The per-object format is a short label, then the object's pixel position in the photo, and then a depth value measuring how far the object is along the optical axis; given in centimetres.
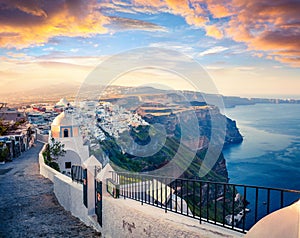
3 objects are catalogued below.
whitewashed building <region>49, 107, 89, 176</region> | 1720
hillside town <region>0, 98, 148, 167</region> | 1723
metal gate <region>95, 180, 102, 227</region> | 566
